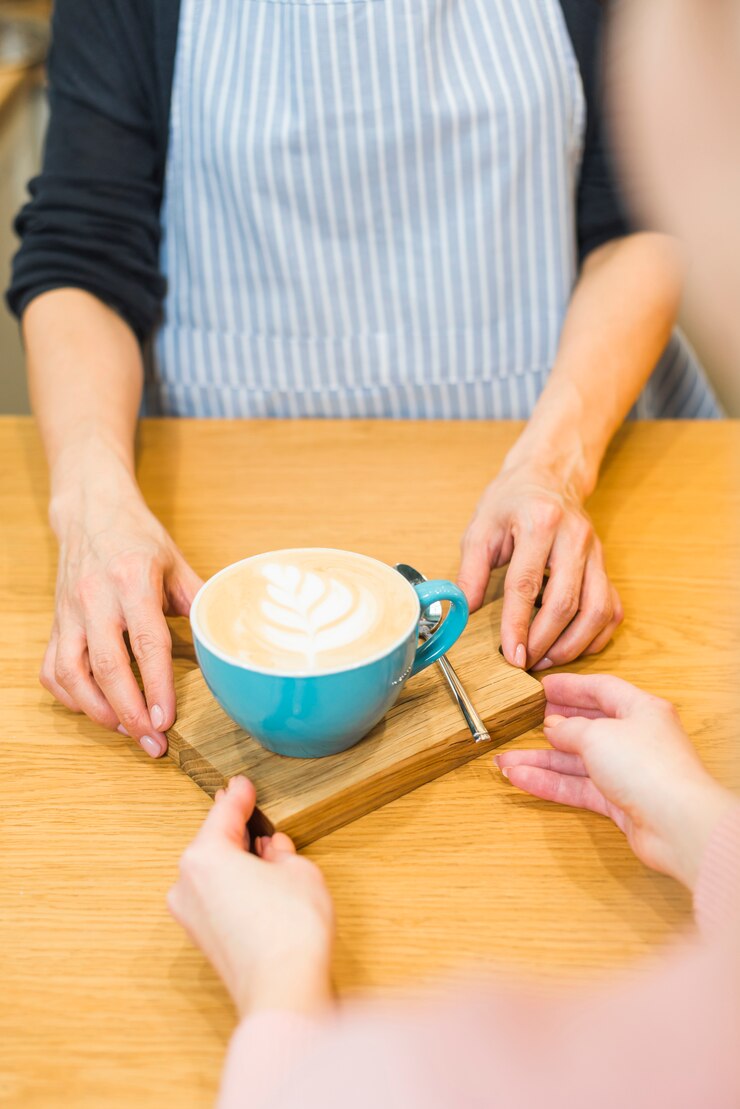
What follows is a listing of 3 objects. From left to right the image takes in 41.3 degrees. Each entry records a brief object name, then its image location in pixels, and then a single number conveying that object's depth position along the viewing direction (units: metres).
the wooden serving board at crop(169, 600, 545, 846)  0.70
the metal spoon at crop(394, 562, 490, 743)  0.75
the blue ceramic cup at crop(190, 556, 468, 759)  0.65
